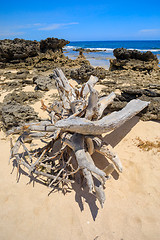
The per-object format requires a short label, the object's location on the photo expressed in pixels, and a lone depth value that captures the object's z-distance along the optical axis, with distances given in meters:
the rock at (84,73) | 7.87
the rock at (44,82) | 7.53
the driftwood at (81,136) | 2.23
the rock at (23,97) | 6.10
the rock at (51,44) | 16.22
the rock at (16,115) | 4.08
